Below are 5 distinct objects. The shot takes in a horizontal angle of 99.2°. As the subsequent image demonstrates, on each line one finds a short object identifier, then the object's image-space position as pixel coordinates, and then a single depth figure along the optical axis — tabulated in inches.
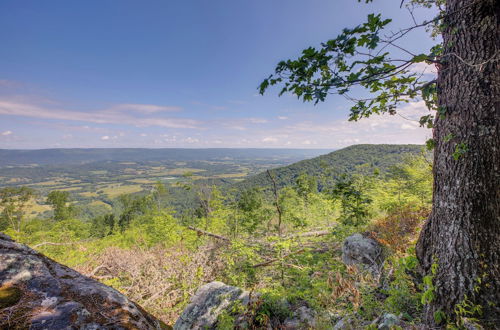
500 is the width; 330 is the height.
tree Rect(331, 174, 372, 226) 273.4
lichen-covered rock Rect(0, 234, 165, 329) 54.1
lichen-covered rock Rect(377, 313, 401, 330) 104.0
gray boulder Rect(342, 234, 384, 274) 202.8
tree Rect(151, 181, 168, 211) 602.4
